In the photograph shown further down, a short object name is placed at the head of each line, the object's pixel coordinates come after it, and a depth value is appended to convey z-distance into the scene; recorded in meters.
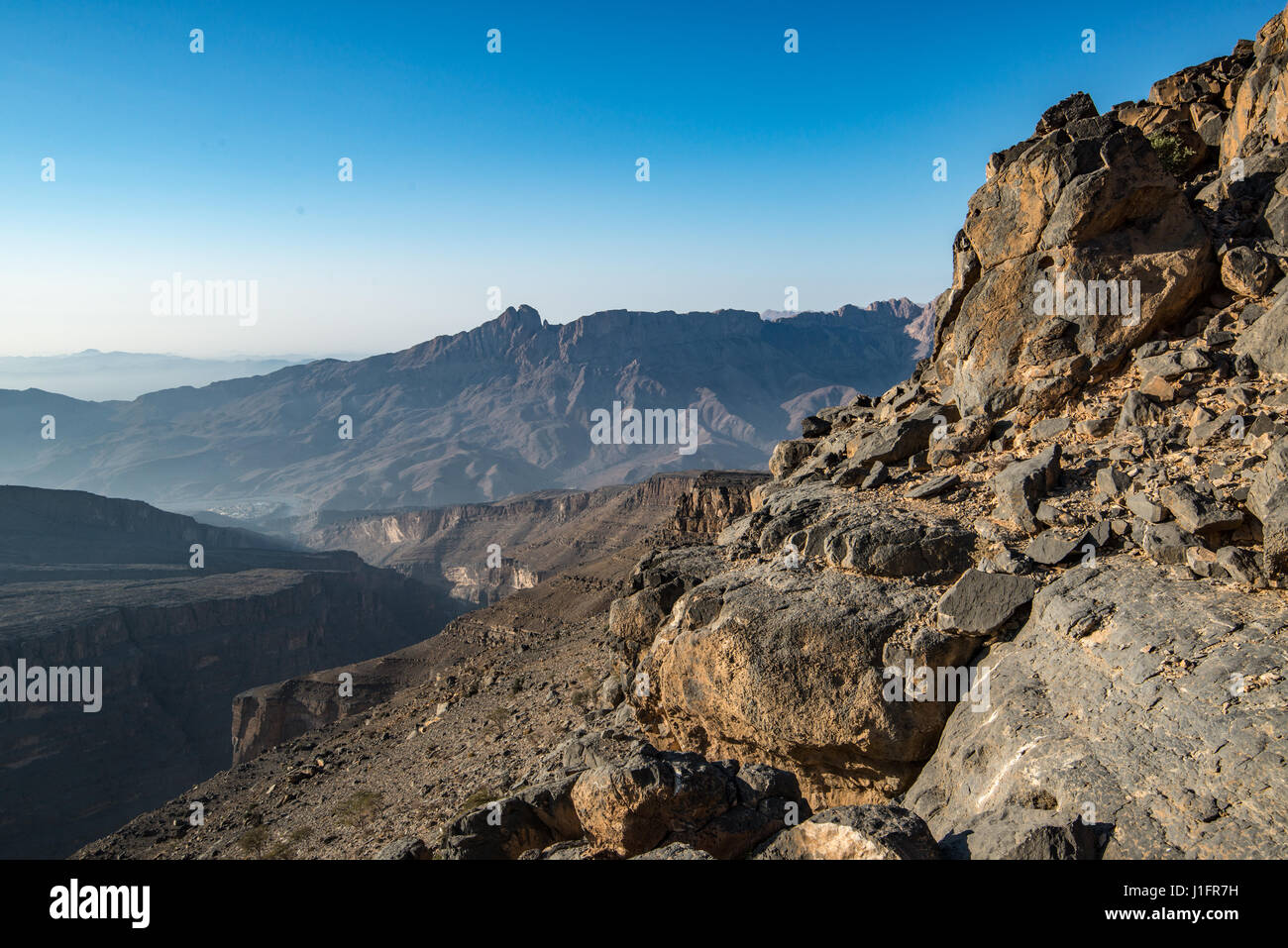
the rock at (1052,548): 11.05
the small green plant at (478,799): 20.73
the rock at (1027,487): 12.22
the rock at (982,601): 11.12
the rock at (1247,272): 13.34
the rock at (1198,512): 9.58
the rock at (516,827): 12.07
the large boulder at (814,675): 11.67
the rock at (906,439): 16.61
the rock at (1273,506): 8.58
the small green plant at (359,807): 26.16
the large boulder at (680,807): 9.51
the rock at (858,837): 7.05
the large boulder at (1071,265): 14.32
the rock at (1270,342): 11.63
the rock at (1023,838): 6.94
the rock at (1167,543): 9.86
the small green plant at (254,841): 27.20
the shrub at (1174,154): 18.84
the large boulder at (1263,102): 16.38
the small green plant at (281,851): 25.29
